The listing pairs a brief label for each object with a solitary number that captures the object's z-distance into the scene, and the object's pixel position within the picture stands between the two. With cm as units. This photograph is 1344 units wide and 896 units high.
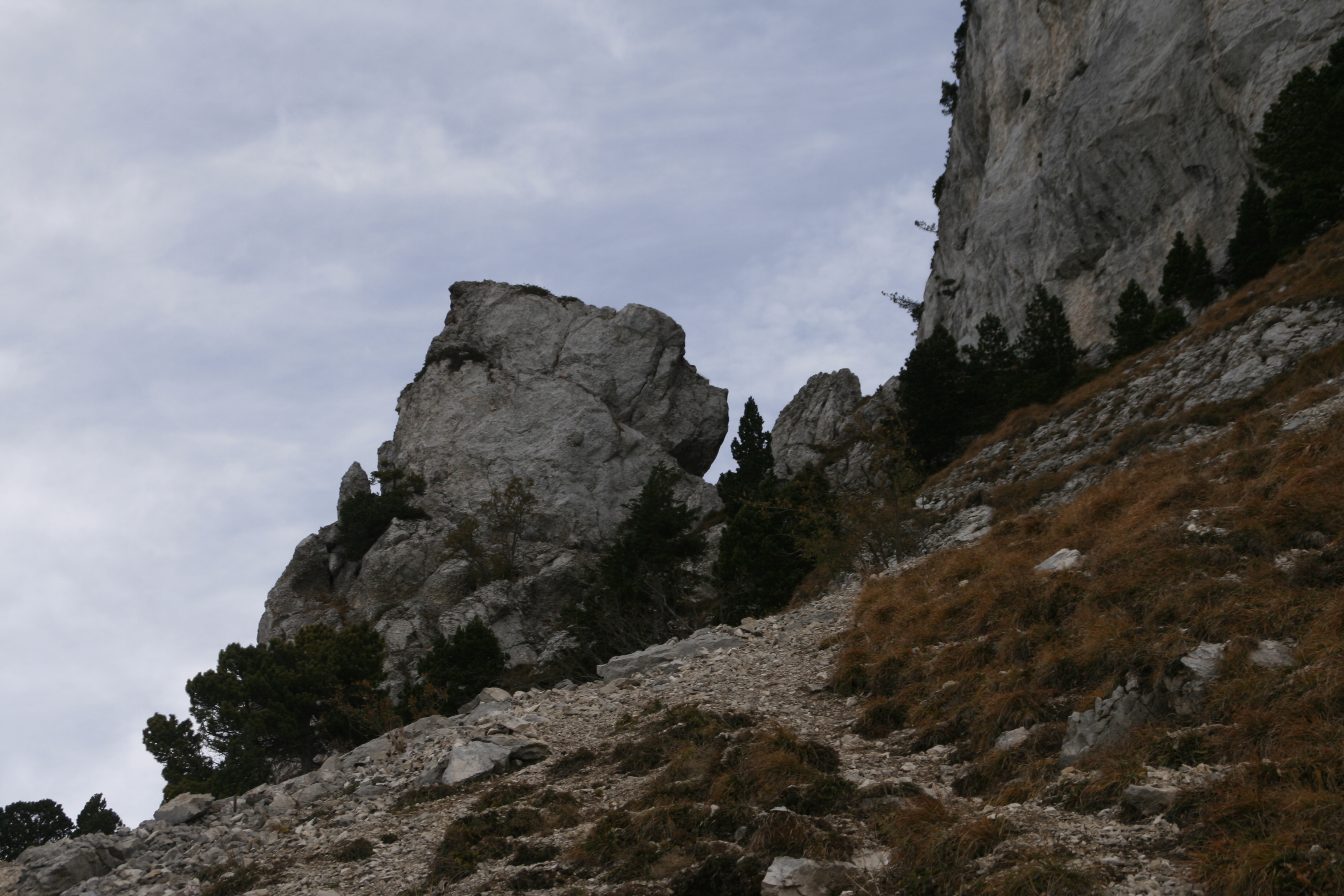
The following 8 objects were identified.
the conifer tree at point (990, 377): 5450
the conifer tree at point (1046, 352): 5219
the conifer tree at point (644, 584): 4116
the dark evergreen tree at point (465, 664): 4062
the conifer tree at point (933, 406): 5391
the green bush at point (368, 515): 7606
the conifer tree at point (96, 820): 3903
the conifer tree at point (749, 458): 7000
